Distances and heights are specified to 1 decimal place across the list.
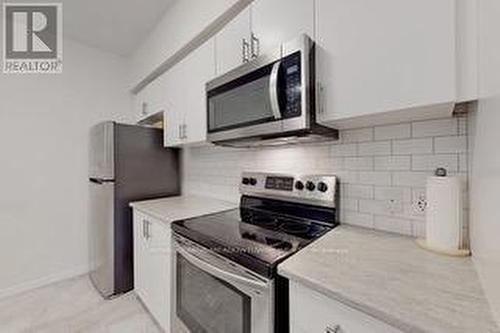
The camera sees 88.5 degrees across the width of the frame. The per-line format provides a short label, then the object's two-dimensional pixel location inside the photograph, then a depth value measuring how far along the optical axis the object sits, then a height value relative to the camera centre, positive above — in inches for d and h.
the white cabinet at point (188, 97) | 69.5 +21.2
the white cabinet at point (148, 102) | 97.1 +26.7
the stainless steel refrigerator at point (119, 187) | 85.4 -7.3
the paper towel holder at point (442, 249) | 34.2 -11.6
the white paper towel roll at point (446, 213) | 35.2 -6.7
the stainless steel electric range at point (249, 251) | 35.4 -13.7
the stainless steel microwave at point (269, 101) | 42.2 +12.6
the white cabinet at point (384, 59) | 30.2 +14.3
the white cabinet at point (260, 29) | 45.1 +27.5
